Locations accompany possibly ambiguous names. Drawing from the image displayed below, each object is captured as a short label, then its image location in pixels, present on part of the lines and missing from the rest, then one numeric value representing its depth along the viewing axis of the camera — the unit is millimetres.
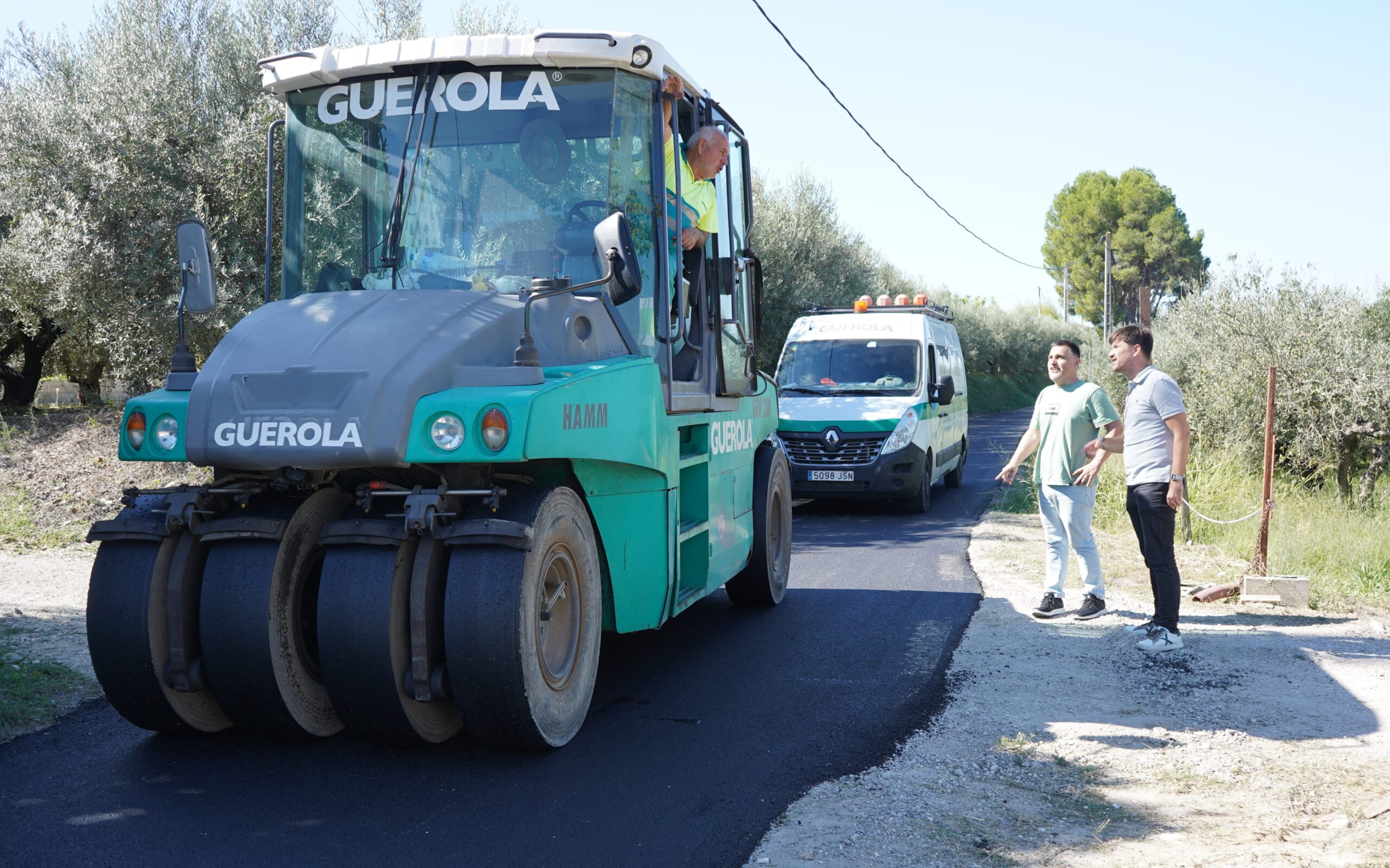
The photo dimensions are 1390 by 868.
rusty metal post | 8156
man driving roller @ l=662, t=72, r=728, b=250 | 5977
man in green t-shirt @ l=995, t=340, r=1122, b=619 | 7359
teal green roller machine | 4078
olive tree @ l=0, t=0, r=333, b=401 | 13094
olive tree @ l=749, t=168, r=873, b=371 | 25172
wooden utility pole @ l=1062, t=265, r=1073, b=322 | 58094
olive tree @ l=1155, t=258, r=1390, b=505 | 12477
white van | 12891
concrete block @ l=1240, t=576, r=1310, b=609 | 7660
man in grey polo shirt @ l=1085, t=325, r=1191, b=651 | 6496
